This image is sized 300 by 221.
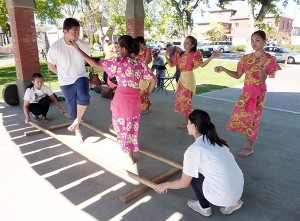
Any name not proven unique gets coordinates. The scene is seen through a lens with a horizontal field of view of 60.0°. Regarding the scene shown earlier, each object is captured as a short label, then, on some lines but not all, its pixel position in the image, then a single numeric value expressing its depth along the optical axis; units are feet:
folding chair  29.50
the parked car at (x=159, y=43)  120.98
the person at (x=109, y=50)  30.30
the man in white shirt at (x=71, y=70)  12.39
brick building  168.14
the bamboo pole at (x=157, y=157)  10.80
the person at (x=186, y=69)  14.75
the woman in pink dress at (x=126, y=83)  9.85
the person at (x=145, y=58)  16.78
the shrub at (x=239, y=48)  118.42
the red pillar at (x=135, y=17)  23.80
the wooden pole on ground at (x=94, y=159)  9.14
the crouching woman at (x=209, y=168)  7.15
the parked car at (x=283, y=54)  62.80
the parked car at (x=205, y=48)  85.76
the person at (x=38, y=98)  16.69
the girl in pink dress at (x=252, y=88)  11.18
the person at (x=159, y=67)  29.79
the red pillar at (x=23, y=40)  19.80
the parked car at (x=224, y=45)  103.17
